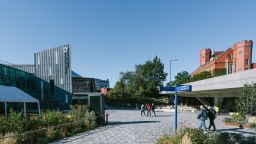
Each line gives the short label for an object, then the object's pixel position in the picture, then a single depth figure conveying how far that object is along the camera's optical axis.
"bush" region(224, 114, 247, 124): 19.62
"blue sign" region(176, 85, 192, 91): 10.16
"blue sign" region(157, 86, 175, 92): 10.84
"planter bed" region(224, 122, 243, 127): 18.74
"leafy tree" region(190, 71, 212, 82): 69.06
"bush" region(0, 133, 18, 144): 10.16
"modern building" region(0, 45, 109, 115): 43.47
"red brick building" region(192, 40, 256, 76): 59.31
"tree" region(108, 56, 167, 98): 77.88
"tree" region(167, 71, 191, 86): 86.36
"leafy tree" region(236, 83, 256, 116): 18.98
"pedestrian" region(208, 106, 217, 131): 16.28
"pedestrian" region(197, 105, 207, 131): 15.68
